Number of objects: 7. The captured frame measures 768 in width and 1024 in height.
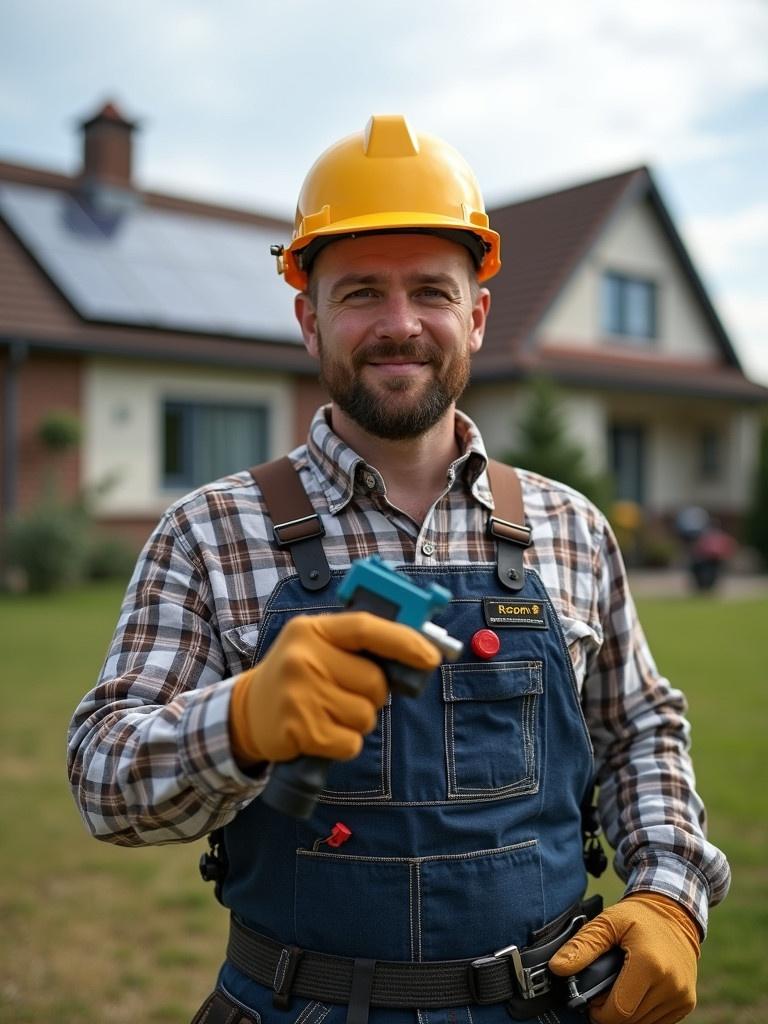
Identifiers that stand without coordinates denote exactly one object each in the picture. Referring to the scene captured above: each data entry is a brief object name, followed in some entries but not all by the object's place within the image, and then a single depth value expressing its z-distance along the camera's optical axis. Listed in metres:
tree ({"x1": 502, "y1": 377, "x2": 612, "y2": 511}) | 15.81
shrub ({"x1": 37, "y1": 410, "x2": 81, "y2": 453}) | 14.04
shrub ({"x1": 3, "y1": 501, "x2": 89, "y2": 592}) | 13.19
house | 14.80
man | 1.71
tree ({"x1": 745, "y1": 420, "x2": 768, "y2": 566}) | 19.05
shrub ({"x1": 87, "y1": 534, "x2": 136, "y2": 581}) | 14.21
